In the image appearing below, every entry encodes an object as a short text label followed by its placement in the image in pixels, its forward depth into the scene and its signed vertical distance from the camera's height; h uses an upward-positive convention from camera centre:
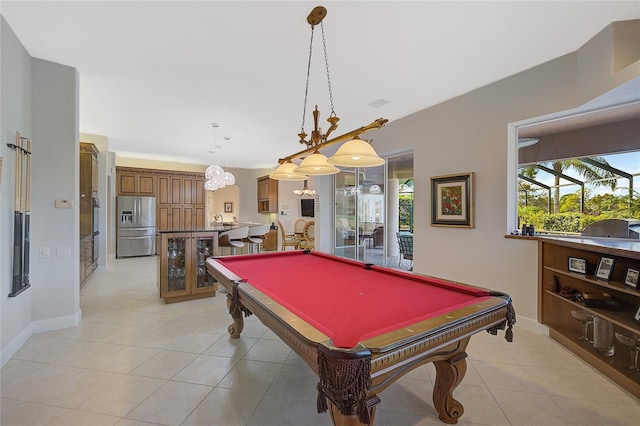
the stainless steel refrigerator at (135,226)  7.34 -0.40
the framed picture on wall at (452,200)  3.57 +0.17
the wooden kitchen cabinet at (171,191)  7.65 +0.59
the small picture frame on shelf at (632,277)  2.09 -0.49
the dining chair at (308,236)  7.29 -0.66
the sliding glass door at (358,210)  6.39 +0.06
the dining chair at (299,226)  8.80 -0.44
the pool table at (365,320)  1.03 -0.53
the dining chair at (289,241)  7.59 -0.80
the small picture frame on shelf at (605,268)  2.32 -0.46
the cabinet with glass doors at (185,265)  3.90 -0.78
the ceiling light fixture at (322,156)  2.08 +0.46
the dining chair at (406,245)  5.68 -0.69
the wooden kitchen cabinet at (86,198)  4.78 +0.23
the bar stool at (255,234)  5.13 -0.41
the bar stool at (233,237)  4.59 -0.43
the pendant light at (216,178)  5.62 +0.72
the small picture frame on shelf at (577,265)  2.56 -0.49
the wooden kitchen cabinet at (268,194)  8.84 +0.58
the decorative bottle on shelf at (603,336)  2.39 -1.08
